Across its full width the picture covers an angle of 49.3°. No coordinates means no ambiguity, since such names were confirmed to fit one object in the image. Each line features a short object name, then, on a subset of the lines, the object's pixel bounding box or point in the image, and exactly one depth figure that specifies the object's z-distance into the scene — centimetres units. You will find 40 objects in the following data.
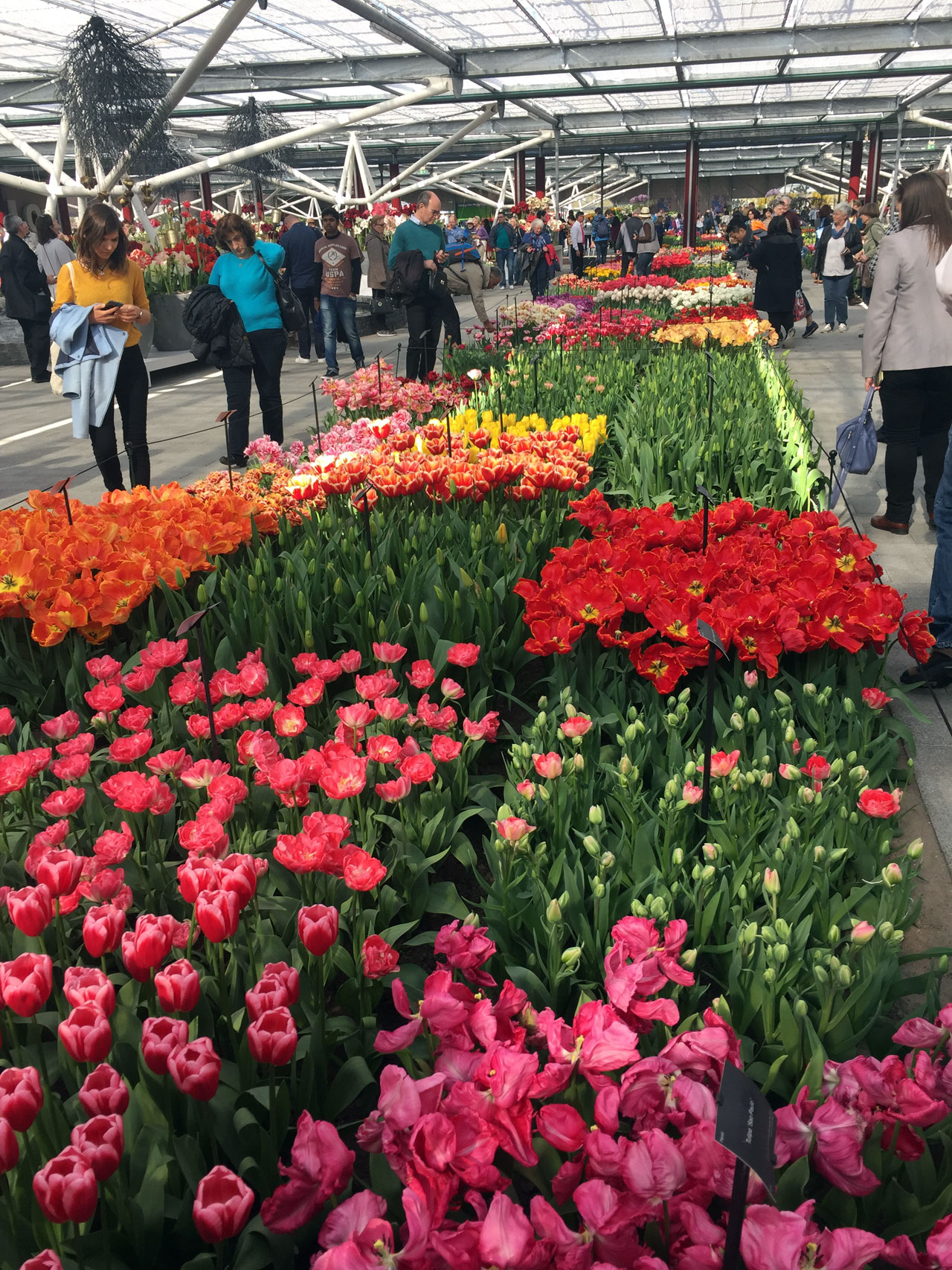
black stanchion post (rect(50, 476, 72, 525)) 276
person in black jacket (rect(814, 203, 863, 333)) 1323
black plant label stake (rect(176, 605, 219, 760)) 162
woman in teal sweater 585
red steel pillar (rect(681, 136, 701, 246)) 2844
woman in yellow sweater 477
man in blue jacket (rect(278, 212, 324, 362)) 1010
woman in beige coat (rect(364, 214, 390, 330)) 1155
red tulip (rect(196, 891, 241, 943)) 117
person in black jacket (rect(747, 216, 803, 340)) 992
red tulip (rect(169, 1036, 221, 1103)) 103
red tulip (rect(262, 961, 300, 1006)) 112
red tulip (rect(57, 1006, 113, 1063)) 105
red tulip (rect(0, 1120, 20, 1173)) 92
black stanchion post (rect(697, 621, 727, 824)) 151
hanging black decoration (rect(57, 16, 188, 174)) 1127
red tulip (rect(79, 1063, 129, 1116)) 101
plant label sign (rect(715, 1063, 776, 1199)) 71
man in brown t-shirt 969
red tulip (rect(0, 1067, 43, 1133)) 94
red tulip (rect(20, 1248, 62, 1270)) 87
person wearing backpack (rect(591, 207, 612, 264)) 2508
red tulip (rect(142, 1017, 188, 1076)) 107
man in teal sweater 776
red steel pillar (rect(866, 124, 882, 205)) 2659
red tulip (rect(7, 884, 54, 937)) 121
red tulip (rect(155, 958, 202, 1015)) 111
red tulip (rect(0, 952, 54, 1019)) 108
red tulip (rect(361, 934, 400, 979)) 134
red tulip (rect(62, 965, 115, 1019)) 109
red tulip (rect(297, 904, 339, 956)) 121
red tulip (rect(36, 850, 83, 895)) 131
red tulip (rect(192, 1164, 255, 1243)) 91
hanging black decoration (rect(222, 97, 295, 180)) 1716
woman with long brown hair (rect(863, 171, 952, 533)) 425
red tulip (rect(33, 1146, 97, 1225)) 87
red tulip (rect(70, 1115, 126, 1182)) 91
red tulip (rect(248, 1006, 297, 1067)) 107
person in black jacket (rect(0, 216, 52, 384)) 1006
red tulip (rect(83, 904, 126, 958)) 122
